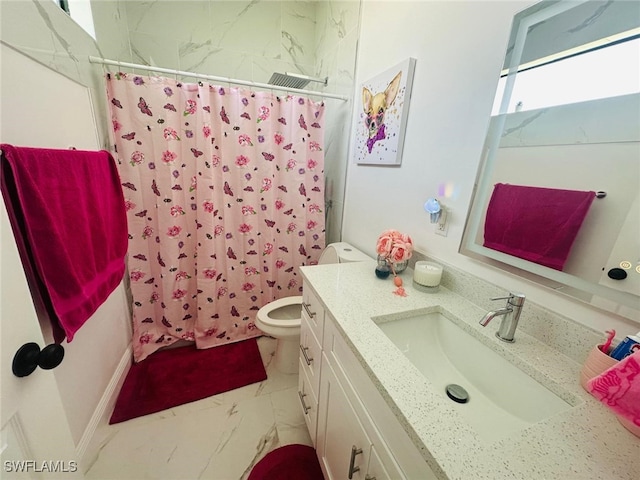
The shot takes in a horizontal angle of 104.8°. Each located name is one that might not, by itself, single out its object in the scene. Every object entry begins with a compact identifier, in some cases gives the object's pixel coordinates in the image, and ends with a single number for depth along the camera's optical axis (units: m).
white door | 0.47
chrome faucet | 0.71
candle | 1.01
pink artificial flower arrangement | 1.09
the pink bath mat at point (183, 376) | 1.44
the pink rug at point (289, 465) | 1.11
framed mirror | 0.58
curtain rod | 1.29
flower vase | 1.13
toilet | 1.50
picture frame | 1.21
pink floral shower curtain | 1.50
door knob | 0.49
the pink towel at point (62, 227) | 0.70
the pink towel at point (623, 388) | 0.46
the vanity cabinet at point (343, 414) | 0.55
